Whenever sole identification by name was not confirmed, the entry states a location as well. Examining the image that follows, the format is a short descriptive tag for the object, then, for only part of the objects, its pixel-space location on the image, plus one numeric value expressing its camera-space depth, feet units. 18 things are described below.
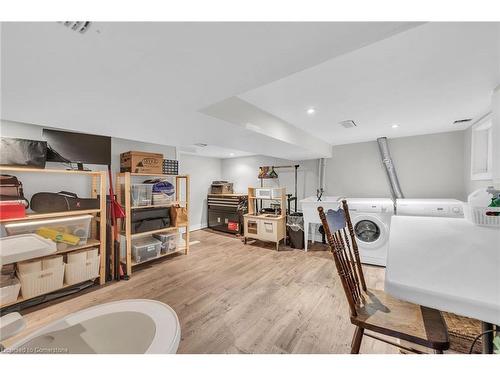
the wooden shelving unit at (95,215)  6.48
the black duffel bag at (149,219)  9.20
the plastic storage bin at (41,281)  6.13
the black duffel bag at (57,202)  6.84
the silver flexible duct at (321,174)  13.34
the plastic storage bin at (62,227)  6.48
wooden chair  3.04
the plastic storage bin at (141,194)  9.43
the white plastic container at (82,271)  7.06
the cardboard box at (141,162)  9.04
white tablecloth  2.44
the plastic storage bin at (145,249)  9.23
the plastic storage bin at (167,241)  10.37
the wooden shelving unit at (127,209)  8.62
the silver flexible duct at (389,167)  10.81
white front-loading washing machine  9.29
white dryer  8.08
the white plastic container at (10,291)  5.68
